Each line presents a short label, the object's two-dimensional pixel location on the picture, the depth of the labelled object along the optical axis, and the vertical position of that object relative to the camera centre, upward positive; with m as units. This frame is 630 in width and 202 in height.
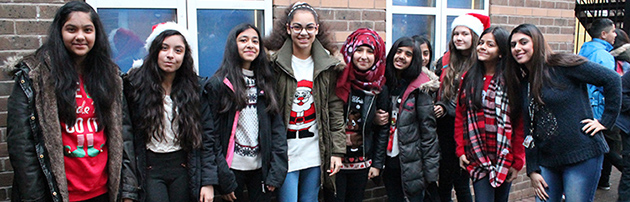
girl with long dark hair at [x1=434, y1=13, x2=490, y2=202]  3.69 -0.17
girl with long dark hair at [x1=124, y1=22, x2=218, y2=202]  2.70 -0.32
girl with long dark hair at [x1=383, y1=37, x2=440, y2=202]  3.42 -0.39
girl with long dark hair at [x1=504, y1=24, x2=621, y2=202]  2.97 -0.27
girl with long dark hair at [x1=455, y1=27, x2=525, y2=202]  3.22 -0.41
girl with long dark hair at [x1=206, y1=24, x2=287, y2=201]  2.89 -0.33
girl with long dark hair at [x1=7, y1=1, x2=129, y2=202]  2.32 -0.24
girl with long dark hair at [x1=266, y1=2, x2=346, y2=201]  3.12 -0.22
